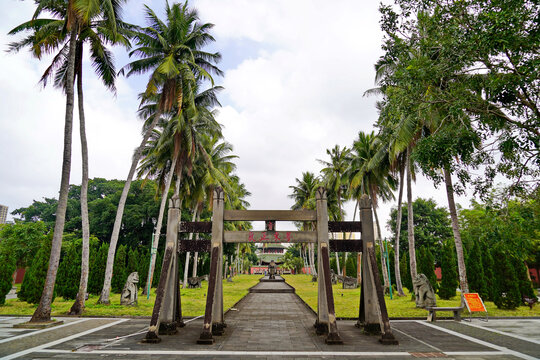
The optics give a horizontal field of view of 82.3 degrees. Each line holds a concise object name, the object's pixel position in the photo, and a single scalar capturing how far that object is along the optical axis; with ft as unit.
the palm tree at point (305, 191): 119.44
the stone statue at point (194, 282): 84.02
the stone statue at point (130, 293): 45.50
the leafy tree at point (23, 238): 90.12
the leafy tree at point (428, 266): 65.36
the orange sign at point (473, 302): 35.68
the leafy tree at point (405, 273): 68.91
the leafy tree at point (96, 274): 61.93
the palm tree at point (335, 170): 96.07
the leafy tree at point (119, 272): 68.85
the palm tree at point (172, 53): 51.35
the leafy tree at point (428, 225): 115.85
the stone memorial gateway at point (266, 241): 26.55
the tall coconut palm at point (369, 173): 69.46
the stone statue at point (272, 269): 148.70
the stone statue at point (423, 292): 41.91
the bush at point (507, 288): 44.24
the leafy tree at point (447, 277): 57.11
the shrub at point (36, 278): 46.70
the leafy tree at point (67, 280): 54.08
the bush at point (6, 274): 44.88
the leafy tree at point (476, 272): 54.49
